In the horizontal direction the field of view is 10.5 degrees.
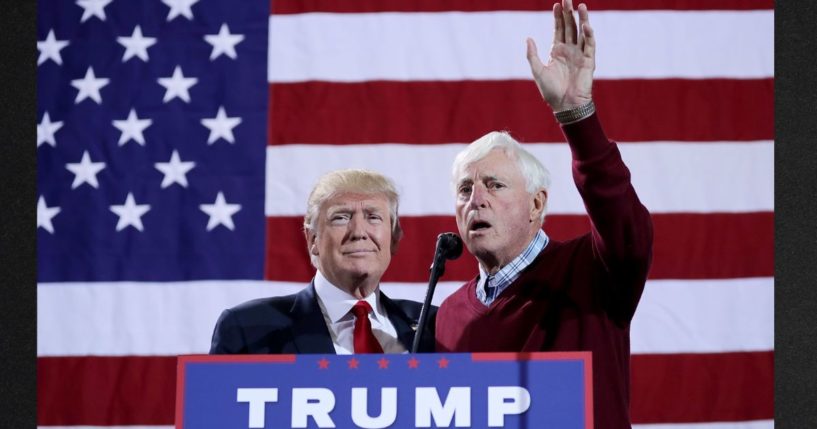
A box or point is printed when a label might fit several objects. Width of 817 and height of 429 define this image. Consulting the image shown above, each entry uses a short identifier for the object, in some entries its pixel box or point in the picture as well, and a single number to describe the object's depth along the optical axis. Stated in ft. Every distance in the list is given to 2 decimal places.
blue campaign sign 26.55
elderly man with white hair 27.74
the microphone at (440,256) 27.27
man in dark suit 28.47
